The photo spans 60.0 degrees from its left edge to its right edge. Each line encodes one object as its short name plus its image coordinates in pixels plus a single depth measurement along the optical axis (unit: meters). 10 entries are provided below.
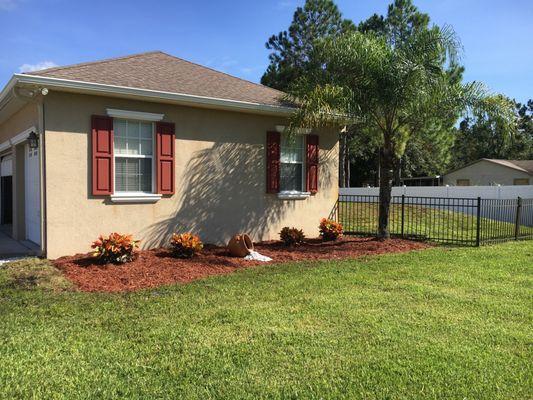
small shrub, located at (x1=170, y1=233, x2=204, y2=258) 8.70
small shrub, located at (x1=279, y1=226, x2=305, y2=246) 10.56
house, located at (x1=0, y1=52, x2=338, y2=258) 8.32
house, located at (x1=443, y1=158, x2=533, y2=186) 35.44
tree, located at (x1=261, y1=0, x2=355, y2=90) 26.28
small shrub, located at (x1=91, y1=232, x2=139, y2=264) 7.77
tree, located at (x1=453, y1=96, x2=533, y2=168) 54.03
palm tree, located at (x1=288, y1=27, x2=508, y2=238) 9.98
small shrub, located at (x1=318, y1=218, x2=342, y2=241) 11.38
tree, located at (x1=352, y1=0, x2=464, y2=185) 24.17
